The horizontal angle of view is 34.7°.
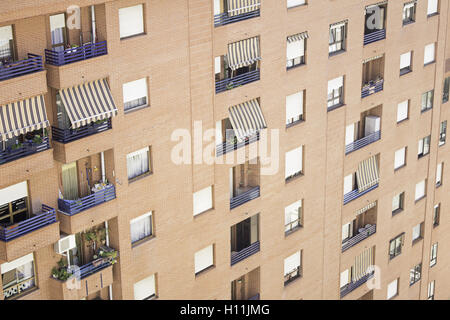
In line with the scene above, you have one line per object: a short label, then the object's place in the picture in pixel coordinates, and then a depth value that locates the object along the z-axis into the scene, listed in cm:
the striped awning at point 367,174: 3156
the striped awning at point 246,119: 2442
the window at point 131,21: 2028
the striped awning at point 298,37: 2548
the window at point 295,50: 2570
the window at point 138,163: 2181
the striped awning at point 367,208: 3218
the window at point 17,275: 1981
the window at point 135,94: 2089
